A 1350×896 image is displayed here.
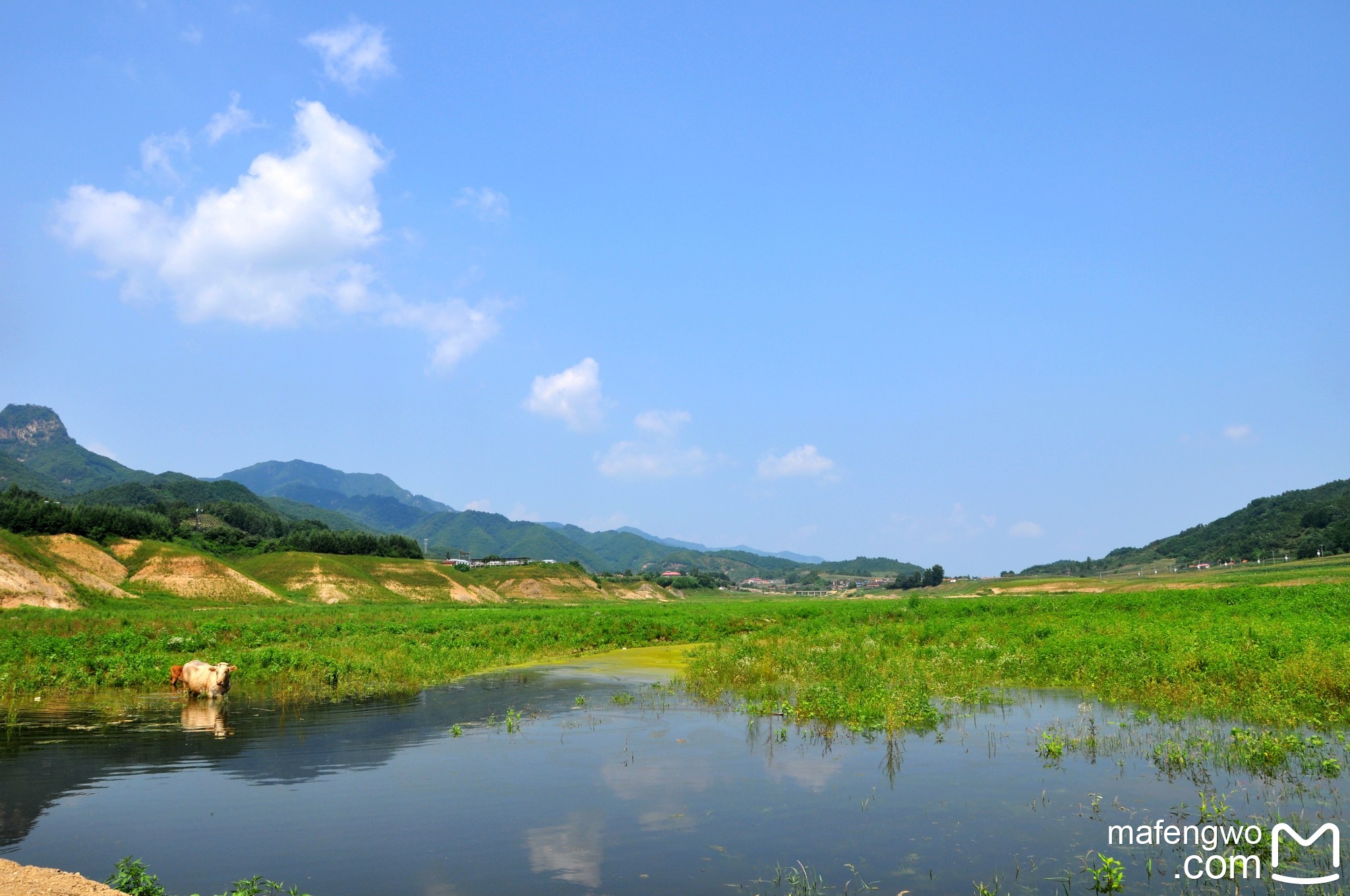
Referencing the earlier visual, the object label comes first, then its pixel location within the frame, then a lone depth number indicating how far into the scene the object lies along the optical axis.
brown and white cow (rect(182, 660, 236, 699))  20.98
